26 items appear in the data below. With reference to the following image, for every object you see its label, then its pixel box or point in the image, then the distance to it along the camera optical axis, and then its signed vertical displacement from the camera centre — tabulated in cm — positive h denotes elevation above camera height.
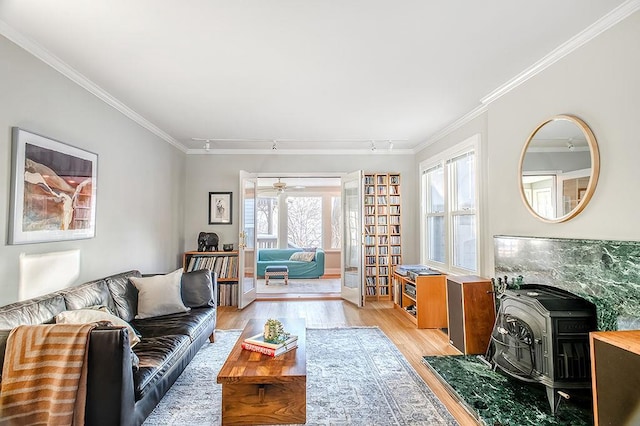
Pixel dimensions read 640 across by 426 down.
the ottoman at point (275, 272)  738 -99
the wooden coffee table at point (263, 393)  205 -105
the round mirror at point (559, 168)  230 +45
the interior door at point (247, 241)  516 -22
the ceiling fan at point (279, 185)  719 +91
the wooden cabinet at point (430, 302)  417 -93
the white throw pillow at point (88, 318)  212 -58
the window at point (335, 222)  919 +15
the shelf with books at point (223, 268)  527 -64
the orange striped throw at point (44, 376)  163 -74
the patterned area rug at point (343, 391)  225 -126
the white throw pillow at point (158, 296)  313 -66
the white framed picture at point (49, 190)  229 +29
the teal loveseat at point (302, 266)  781 -91
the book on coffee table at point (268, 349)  237 -88
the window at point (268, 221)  919 +17
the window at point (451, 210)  410 +25
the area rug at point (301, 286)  664 -124
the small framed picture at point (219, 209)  569 +31
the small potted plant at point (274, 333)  249 -80
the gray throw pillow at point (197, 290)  350 -66
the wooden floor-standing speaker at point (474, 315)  325 -85
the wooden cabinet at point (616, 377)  159 -74
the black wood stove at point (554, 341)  220 -77
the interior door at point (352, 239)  538 -20
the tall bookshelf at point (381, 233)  572 -10
